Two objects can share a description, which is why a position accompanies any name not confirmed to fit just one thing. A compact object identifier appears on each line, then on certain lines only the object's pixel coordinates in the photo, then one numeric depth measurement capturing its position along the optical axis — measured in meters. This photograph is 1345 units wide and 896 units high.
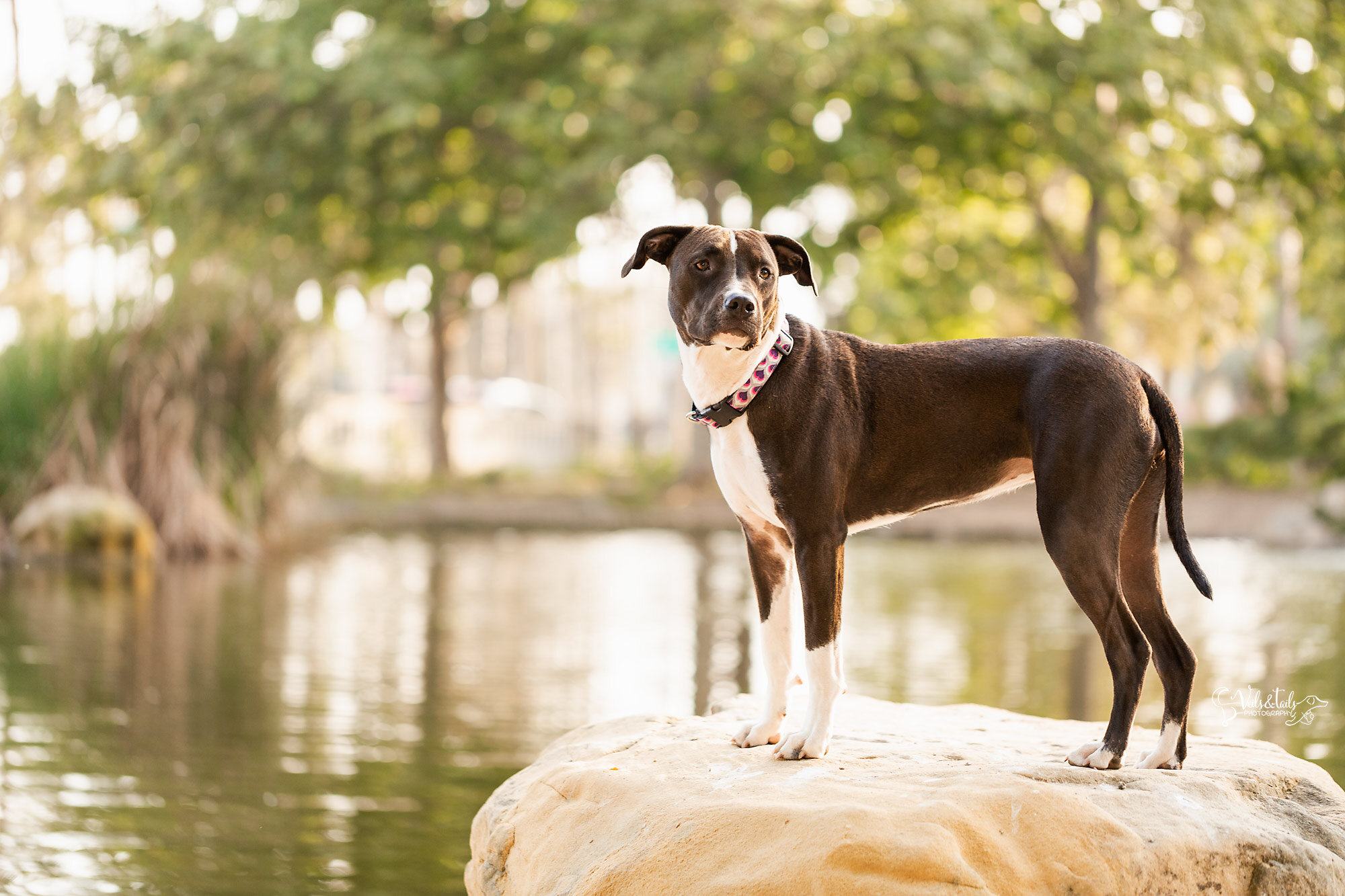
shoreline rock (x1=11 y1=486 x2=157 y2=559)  13.79
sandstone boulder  3.04
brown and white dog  3.51
